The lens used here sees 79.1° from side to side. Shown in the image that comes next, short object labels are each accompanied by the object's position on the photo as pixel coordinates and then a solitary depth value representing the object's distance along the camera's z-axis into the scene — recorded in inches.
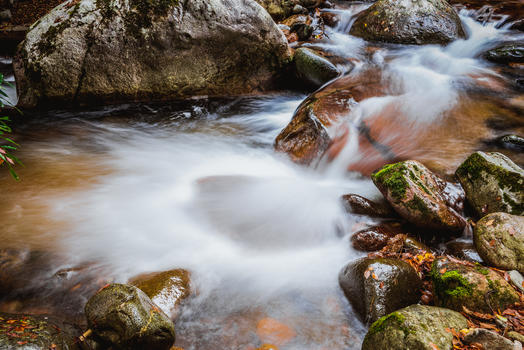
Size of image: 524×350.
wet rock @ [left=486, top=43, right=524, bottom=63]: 355.3
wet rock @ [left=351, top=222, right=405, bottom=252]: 167.0
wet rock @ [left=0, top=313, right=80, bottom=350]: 88.5
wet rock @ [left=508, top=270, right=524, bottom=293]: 121.1
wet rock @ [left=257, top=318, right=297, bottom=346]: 126.5
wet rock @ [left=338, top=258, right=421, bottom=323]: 125.5
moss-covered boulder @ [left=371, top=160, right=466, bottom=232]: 164.2
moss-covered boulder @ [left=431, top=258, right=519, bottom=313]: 113.2
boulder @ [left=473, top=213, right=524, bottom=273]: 131.0
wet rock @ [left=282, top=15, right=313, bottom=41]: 444.5
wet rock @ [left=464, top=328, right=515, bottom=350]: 90.9
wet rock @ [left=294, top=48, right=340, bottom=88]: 342.3
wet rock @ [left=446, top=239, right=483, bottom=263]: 152.8
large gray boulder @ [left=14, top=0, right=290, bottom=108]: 275.1
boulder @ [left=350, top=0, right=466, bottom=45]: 408.5
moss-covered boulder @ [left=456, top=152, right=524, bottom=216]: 161.3
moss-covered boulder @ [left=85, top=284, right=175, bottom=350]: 100.7
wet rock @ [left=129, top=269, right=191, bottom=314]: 130.9
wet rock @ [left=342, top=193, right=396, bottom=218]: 182.2
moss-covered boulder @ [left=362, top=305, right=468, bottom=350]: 93.4
